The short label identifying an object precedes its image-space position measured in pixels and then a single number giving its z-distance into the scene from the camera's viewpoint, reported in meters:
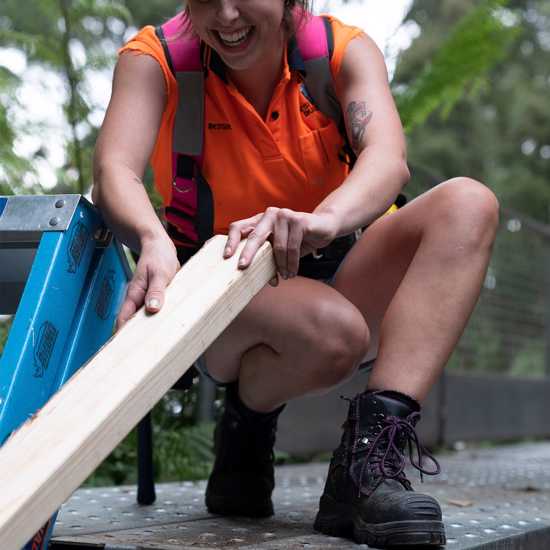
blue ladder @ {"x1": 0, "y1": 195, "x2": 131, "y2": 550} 3.41
